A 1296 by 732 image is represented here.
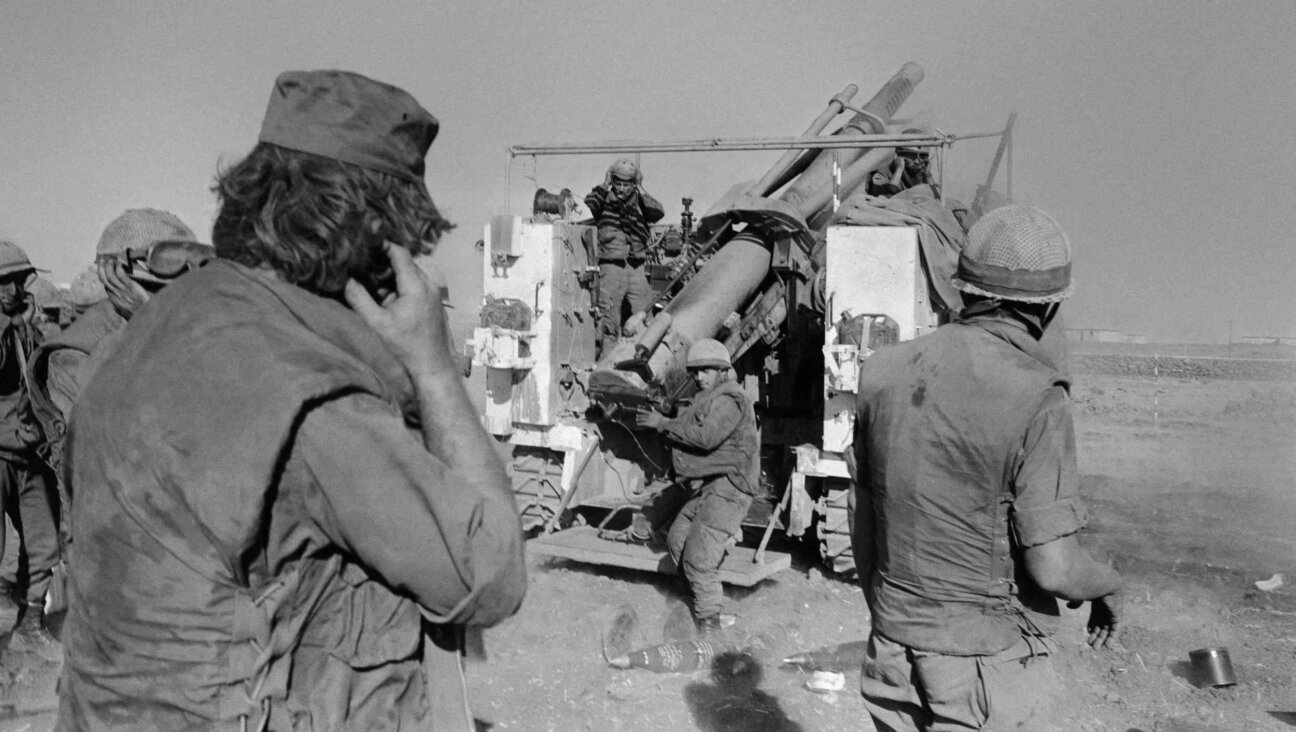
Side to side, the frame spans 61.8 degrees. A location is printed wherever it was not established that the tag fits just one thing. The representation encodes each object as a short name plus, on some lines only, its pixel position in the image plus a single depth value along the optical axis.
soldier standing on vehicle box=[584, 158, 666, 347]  7.97
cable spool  7.57
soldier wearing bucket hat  1.34
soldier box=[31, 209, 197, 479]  3.21
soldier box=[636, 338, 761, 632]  6.06
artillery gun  6.31
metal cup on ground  4.94
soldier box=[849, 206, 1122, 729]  2.54
